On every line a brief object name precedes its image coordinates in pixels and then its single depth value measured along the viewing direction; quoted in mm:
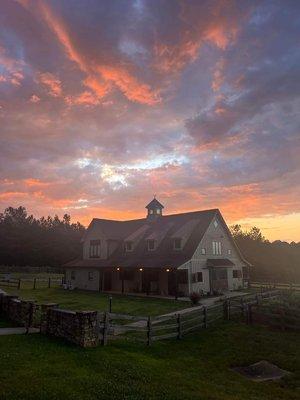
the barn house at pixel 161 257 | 36094
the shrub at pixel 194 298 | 28234
